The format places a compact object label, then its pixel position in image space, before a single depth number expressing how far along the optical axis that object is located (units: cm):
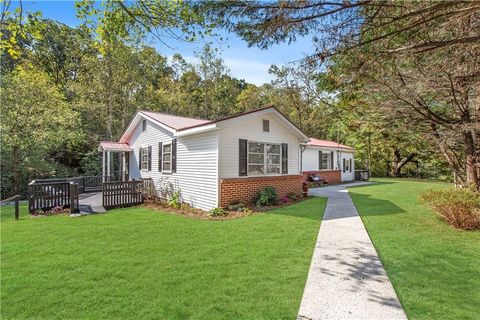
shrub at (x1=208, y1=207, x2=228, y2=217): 861
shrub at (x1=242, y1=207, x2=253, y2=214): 883
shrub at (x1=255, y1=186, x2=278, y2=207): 986
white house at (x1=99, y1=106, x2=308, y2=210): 936
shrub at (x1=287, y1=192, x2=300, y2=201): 1150
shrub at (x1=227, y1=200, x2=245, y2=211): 916
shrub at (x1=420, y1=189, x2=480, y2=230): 641
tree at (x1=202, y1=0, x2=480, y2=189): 391
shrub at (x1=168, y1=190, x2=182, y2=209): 1051
